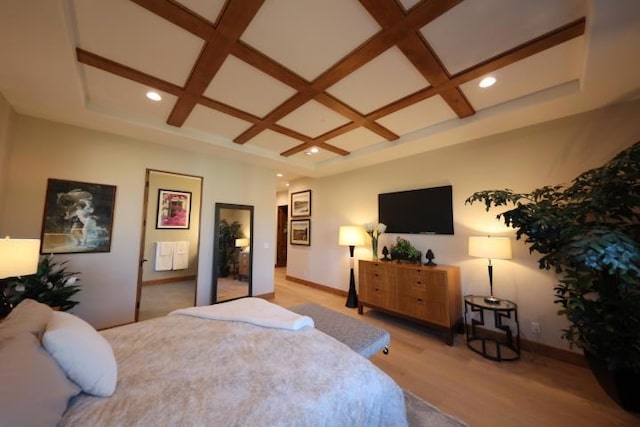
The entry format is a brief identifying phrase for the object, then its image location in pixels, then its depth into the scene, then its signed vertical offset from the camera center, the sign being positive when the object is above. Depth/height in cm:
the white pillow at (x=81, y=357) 98 -57
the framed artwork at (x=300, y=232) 565 -2
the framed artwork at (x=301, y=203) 571 +72
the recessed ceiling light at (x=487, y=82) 213 +143
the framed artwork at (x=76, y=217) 272 +15
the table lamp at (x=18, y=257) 158 -20
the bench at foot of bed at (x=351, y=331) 187 -88
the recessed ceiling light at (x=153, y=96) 239 +142
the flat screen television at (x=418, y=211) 337 +35
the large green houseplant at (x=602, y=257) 165 -17
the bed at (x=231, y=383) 92 -73
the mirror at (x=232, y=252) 394 -40
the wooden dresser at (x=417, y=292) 285 -82
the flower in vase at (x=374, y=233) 394 -2
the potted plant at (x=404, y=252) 347 -30
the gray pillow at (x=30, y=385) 71 -54
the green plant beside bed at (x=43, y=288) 201 -56
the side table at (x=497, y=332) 250 -121
